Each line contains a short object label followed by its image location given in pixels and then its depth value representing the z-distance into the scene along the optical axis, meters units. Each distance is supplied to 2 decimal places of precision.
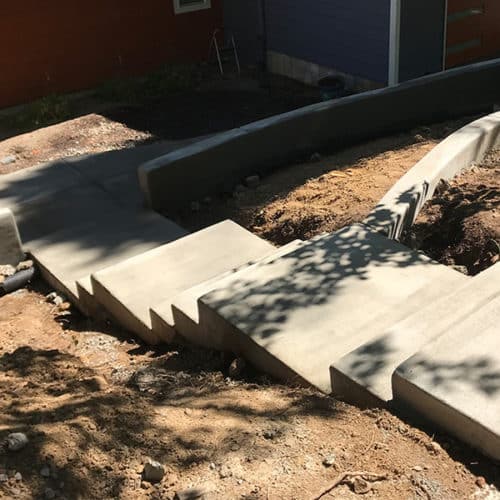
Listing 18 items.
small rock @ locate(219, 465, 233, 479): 3.50
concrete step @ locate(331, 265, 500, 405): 4.00
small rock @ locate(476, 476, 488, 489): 3.34
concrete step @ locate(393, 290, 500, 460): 3.43
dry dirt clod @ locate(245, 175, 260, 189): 8.77
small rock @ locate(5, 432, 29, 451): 3.69
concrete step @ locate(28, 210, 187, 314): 7.40
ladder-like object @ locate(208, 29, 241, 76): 14.51
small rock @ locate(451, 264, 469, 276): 6.05
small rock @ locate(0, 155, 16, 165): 10.45
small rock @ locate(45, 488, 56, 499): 3.41
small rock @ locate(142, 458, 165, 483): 3.54
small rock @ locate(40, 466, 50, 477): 3.55
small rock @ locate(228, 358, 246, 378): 4.92
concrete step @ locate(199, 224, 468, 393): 4.63
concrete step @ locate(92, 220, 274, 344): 6.31
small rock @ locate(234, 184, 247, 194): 8.71
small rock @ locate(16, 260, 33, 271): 7.75
